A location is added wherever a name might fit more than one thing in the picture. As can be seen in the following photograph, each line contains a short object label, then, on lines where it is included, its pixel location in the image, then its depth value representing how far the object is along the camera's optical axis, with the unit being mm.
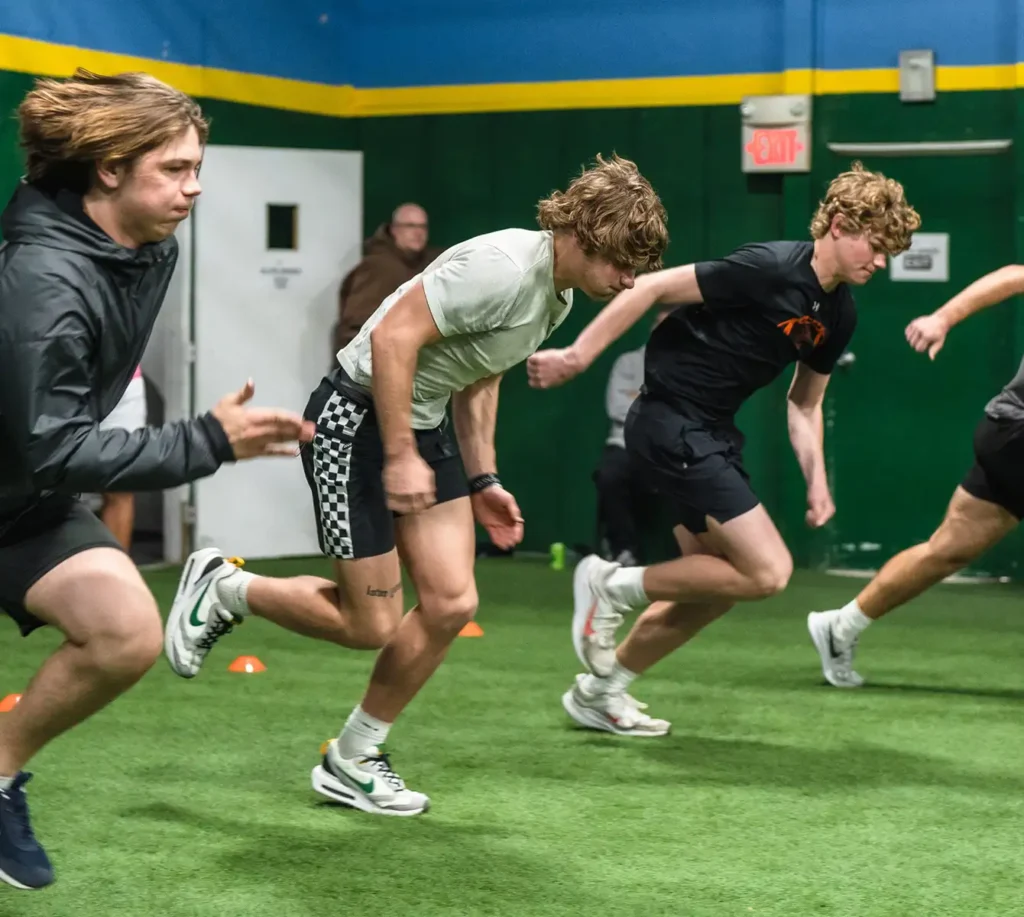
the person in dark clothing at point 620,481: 9352
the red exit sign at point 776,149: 9367
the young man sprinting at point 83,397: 3156
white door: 9711
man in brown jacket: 9844
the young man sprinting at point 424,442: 4031
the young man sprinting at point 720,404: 5145
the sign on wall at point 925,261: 9227
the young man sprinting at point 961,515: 5652
